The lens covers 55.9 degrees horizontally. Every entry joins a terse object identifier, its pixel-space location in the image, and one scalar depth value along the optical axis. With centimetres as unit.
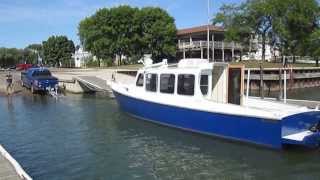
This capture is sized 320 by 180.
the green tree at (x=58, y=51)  6897
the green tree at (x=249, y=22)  3937
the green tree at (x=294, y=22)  3914
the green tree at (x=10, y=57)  7896
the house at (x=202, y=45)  4508
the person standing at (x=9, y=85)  2279
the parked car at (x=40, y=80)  2365
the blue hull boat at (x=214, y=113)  978
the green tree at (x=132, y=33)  4538
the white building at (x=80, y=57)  6574
